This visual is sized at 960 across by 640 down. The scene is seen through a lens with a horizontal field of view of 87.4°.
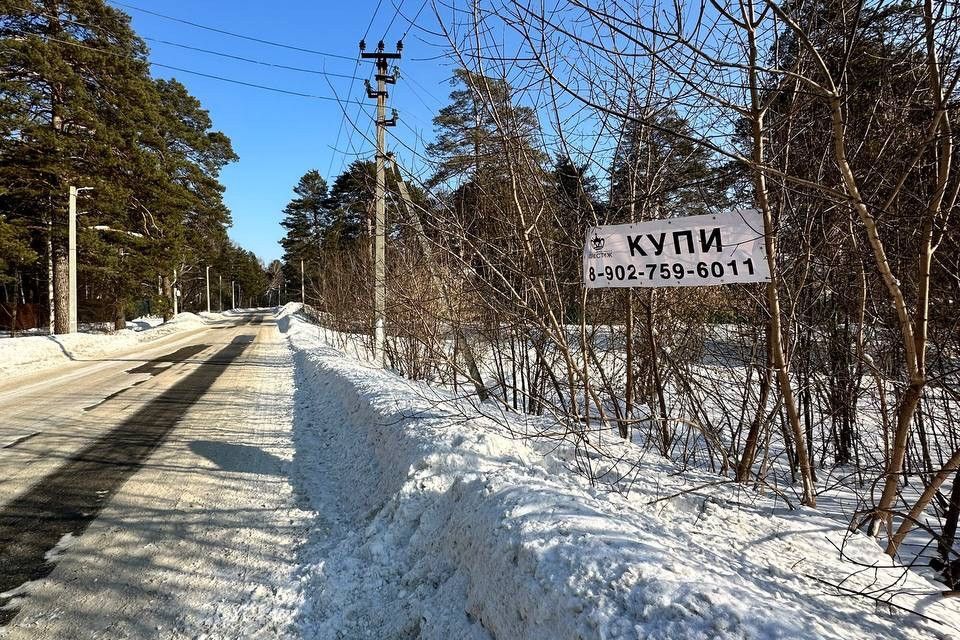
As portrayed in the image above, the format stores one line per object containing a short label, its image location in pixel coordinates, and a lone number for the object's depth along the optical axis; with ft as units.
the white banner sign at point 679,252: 9.20
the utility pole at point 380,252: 30.40
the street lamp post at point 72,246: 55.47
